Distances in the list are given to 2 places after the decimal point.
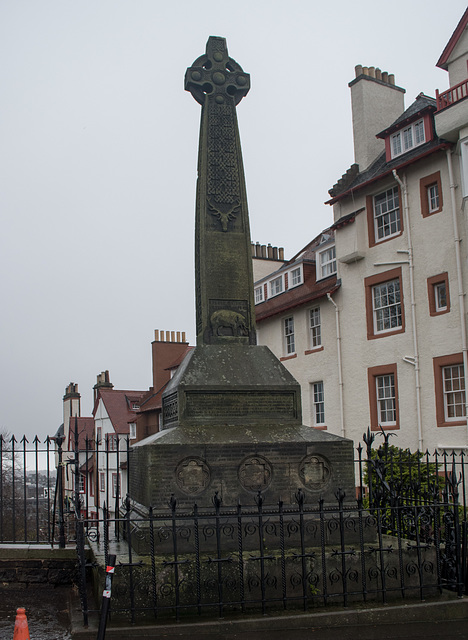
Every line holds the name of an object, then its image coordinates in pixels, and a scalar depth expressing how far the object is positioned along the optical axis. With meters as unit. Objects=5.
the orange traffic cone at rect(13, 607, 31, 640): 4.88
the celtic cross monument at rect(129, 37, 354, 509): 7.28
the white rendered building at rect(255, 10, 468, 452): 18.78
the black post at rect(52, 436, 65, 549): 8.59
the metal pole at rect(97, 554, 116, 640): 4.98
